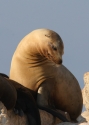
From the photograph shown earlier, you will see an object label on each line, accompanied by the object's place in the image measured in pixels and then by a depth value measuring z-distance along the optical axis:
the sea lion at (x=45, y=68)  12.56
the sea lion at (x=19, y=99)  11.47
